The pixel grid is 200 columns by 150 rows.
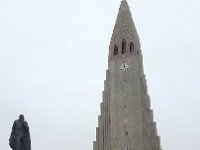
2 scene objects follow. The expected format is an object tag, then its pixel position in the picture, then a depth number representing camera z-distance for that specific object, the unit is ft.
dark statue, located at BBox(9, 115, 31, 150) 54.85
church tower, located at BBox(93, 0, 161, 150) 232.53
